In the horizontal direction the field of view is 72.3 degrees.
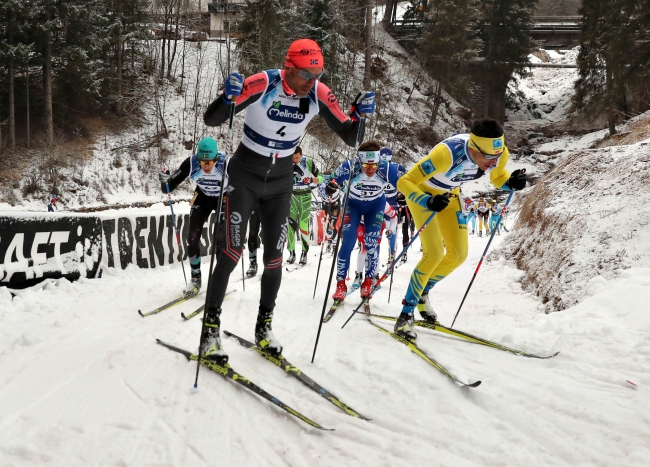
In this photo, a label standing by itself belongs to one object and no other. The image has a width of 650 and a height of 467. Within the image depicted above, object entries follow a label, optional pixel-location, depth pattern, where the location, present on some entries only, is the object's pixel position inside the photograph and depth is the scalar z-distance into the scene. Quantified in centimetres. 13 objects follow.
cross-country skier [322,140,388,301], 600
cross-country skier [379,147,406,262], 666
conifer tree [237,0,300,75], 2569
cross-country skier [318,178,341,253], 721
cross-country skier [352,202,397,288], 635
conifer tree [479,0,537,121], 3428
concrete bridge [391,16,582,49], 3942
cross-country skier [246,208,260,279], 789
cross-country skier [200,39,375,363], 329
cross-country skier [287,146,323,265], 881
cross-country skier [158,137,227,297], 611
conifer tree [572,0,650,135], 2420
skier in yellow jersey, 414
